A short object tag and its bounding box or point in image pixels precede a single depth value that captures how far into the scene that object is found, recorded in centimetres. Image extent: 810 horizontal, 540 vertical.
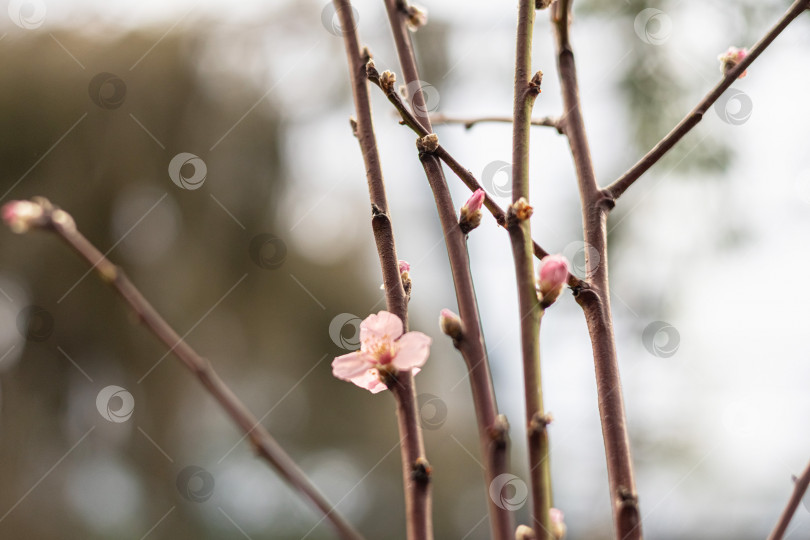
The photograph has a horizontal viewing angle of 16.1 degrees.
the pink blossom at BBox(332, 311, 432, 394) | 71
